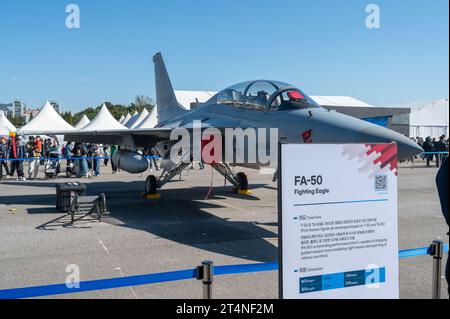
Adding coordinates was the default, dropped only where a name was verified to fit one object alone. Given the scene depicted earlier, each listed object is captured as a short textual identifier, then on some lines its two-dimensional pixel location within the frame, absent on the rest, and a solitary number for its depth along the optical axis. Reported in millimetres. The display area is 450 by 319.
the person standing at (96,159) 19031
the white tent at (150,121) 32281
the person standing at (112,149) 24517
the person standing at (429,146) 25528
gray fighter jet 6616
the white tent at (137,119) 38253
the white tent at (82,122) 38038
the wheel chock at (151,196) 12008
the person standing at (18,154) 17609
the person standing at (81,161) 18438
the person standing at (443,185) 2654
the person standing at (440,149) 24381
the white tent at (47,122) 28531
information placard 2891
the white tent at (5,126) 31975
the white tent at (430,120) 36812
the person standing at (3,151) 18016
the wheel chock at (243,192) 12944
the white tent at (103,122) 30047
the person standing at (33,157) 17891
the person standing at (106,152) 27369
